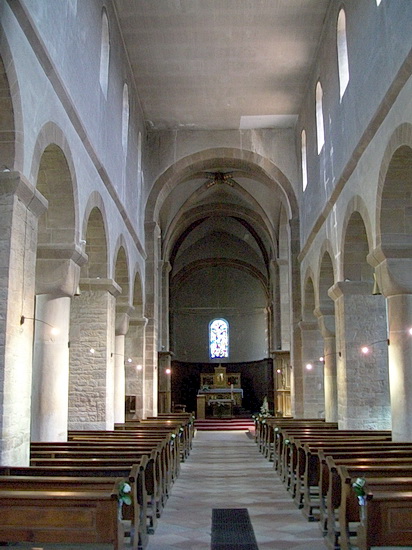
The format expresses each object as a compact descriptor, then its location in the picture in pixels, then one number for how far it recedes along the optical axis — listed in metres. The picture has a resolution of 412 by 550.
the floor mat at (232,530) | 7.59
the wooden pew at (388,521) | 5.80
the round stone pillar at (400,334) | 11.20
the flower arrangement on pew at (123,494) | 5.97
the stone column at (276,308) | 30.59
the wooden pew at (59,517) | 5.70
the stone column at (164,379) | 29.41
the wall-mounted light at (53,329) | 11.79
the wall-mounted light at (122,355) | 15.64
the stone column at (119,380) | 18.31
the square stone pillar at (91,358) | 14.86
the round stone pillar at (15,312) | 7.79
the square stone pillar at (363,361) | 14.75
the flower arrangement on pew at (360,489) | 5.94
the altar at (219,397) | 32.28
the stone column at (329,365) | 18.09
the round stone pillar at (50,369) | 11.66
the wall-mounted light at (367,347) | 14.67
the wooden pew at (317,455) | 9.01
